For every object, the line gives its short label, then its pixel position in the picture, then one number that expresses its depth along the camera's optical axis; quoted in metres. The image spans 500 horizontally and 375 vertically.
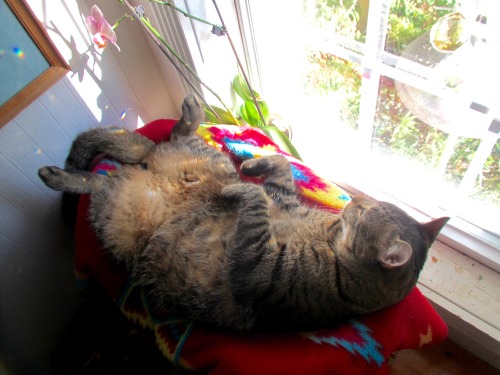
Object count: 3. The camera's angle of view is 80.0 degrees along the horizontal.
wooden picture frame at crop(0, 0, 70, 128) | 0.85
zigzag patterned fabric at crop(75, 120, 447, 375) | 0.78
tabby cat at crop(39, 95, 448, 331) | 0.83
